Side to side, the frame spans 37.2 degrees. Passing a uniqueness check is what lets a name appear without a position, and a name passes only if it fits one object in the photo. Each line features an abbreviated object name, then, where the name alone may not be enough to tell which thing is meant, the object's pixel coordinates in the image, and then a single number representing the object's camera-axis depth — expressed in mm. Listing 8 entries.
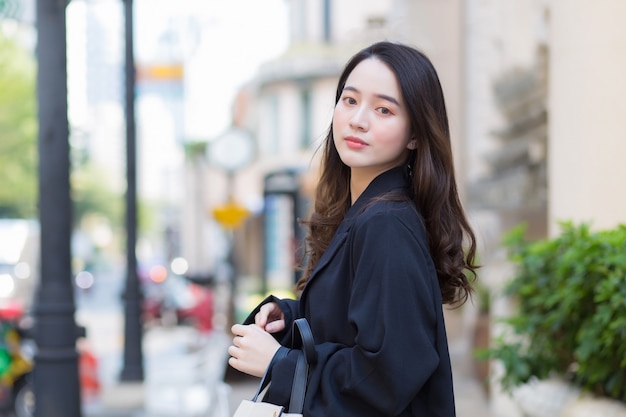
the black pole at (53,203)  5211
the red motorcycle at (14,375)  8836
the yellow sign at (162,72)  47156
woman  1914
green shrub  3676
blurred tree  32219
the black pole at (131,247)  10594
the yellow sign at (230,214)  17375
